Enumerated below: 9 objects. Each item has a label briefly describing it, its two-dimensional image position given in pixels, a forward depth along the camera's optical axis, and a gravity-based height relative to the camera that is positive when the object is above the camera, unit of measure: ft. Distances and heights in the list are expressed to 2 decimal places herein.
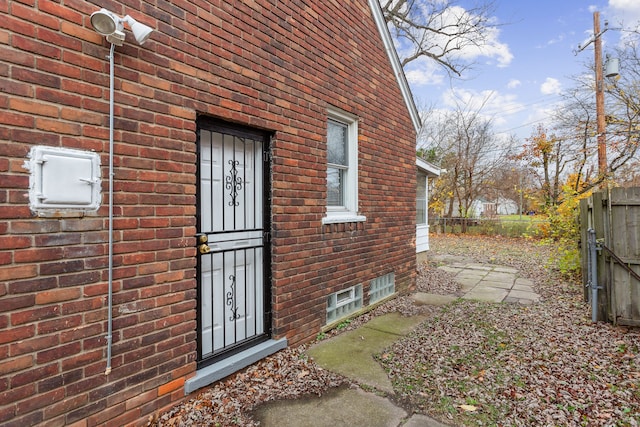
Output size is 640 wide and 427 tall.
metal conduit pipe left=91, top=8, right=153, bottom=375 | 6.99 +3.13
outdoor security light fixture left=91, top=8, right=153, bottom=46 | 6.68 +3.90
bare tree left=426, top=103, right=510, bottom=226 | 65.36 +11.51
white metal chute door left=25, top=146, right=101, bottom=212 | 6.32 +0.79
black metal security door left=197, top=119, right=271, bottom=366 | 9.85 -0.65
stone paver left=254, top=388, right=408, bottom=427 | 8.29 -4.92
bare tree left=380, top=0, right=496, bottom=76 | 38.60 +22.69
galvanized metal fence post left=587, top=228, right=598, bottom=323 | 14.83 -2.46
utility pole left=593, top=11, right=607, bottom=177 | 36.19 +12.31
